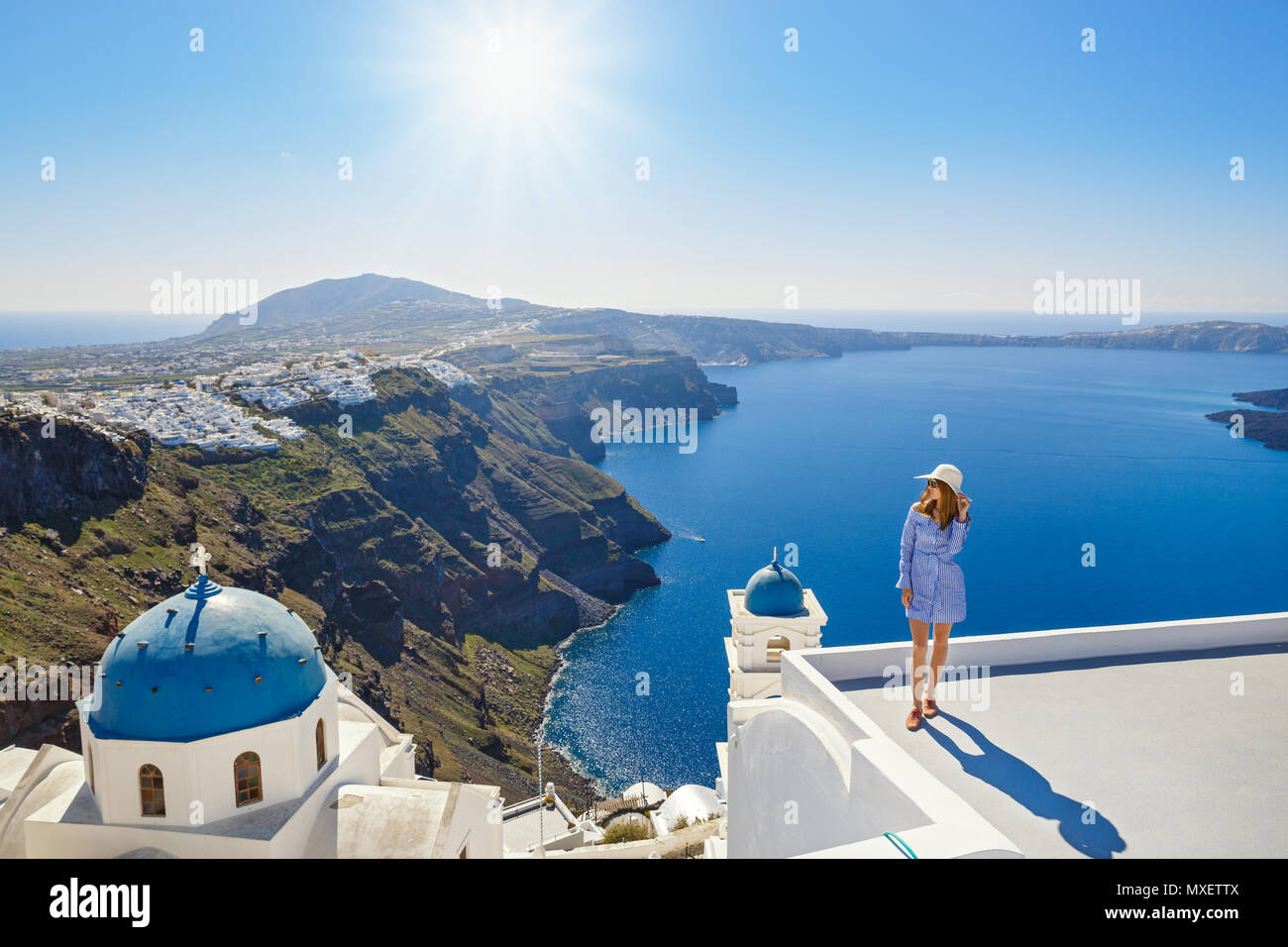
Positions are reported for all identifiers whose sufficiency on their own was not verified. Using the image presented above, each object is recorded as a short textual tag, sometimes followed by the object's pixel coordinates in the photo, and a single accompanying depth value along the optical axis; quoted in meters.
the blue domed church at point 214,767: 11.84
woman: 7.34
